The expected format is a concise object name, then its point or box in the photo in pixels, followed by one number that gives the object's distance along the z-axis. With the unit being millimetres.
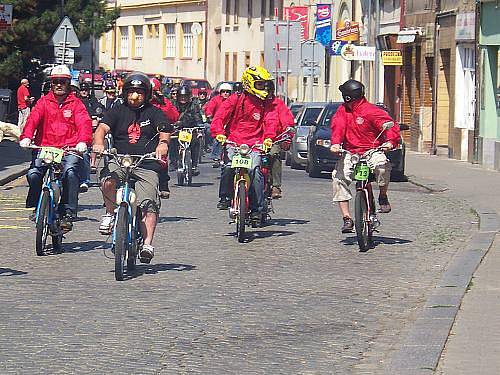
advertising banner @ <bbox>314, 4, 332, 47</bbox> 53312
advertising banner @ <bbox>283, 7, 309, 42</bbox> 57406
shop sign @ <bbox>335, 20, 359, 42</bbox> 52094
